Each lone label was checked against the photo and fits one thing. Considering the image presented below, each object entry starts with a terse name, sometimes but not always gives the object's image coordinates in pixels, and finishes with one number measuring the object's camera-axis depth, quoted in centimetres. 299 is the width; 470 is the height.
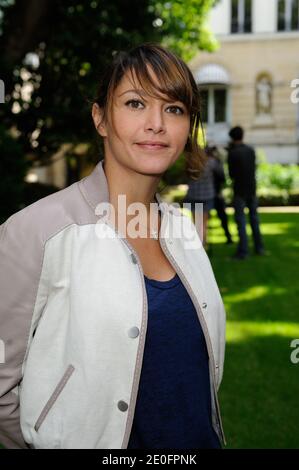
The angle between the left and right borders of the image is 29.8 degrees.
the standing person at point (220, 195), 1117
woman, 175
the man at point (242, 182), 973
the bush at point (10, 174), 934
